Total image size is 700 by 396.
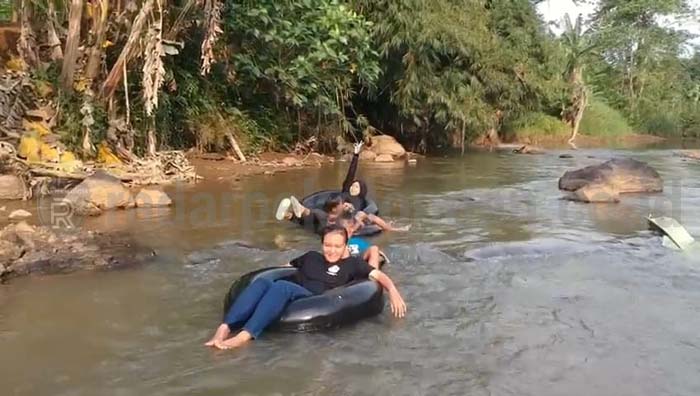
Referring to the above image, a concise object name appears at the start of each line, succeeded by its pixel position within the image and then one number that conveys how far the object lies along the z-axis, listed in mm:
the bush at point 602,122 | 33906
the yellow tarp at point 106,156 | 13047
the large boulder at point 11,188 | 10812
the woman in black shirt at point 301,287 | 5203
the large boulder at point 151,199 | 11023
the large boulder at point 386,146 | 20469
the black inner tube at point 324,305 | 5379
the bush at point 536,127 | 29231
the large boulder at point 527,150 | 24616
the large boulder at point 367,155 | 19875
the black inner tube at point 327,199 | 9133
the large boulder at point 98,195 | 10242
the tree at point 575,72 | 31141
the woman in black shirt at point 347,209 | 9172
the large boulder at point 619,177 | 13891
